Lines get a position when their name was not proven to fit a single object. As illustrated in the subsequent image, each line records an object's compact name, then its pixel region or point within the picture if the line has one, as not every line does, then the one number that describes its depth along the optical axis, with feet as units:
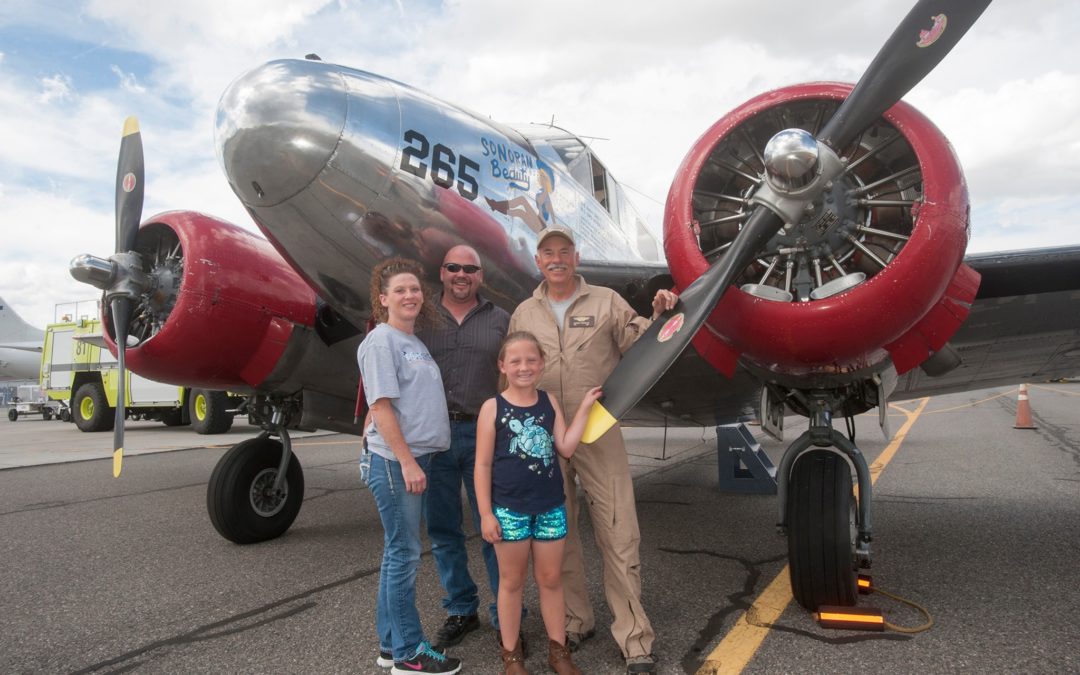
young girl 8.30
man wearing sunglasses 9.84
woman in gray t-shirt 8.42
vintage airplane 9.23
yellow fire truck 53.83
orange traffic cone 44.57
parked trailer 87.04
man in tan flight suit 8.80
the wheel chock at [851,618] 9.63
